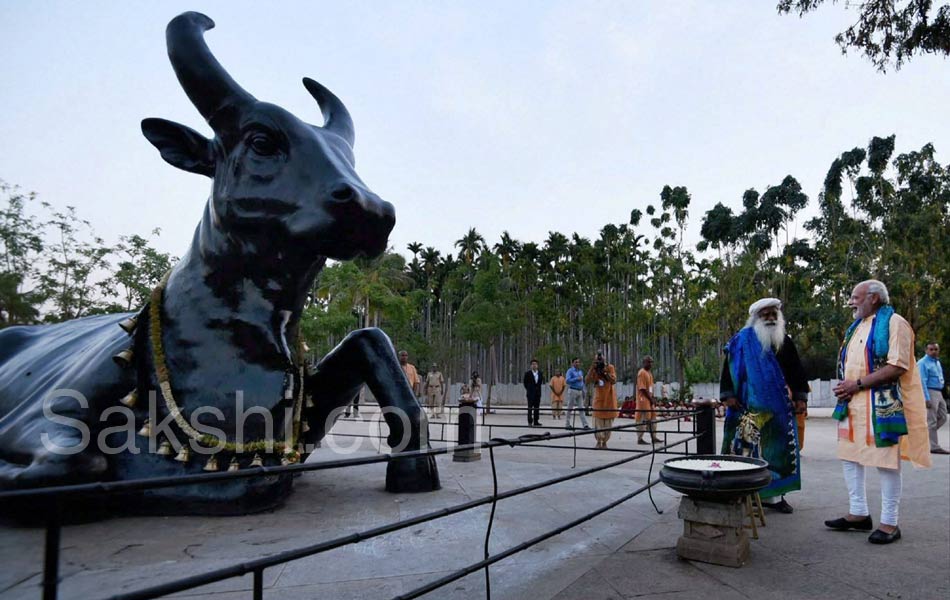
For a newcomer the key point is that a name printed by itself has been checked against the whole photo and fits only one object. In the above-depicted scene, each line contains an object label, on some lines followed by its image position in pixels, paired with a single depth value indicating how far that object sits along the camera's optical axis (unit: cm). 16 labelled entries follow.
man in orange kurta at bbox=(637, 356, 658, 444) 1102
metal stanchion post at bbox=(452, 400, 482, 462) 613
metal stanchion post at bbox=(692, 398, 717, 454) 541
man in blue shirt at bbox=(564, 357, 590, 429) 1328
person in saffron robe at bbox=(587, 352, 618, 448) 1046
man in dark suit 1523
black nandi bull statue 256
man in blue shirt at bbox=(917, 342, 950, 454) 935
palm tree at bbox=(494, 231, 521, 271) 4988
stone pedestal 318
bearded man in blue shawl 459
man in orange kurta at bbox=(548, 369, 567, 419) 1541
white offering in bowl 336
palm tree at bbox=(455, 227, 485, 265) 5403
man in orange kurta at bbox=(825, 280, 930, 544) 391
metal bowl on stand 315
